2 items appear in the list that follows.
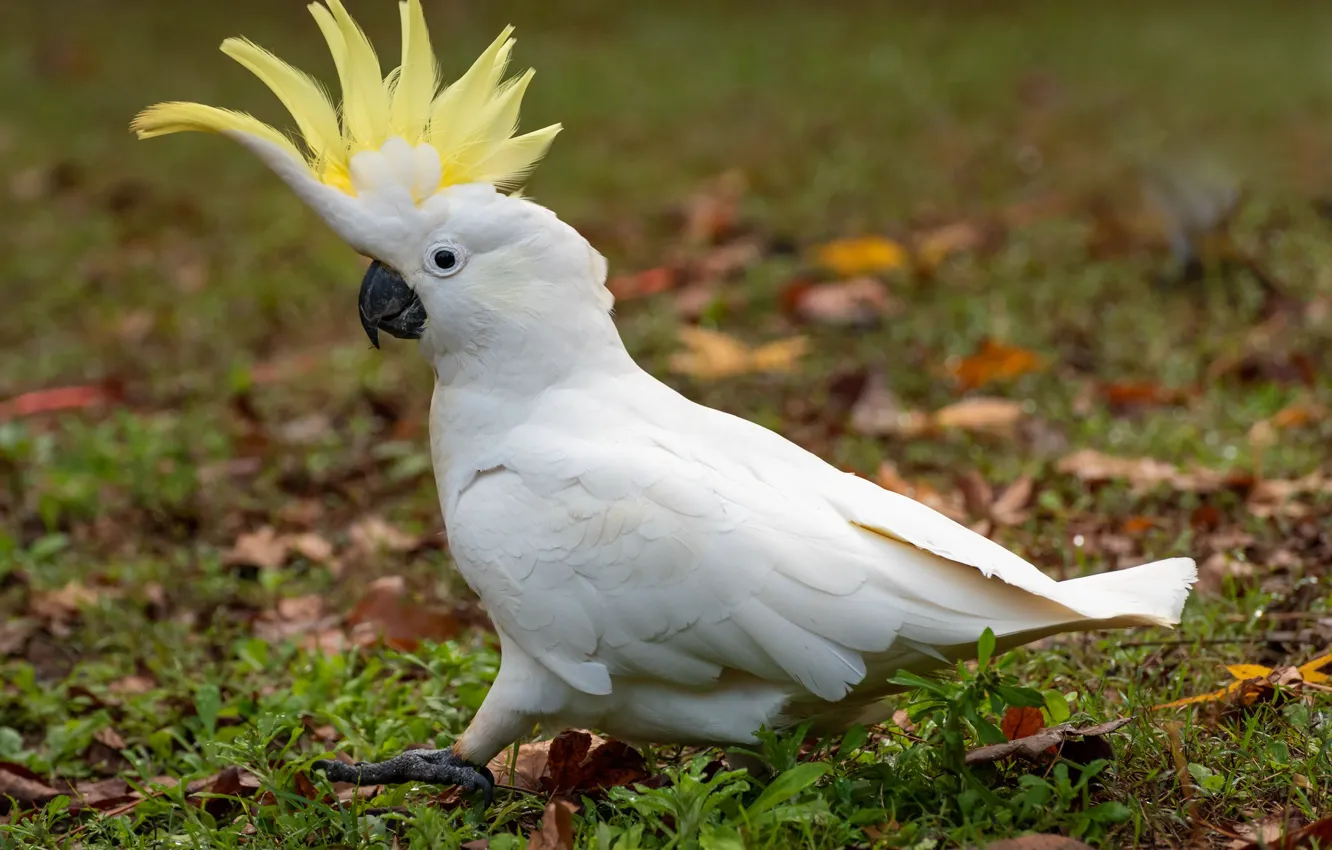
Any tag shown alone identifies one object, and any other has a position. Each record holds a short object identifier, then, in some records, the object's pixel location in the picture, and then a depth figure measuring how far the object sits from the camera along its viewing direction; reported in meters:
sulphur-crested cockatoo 4.27
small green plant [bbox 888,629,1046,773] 4.16
